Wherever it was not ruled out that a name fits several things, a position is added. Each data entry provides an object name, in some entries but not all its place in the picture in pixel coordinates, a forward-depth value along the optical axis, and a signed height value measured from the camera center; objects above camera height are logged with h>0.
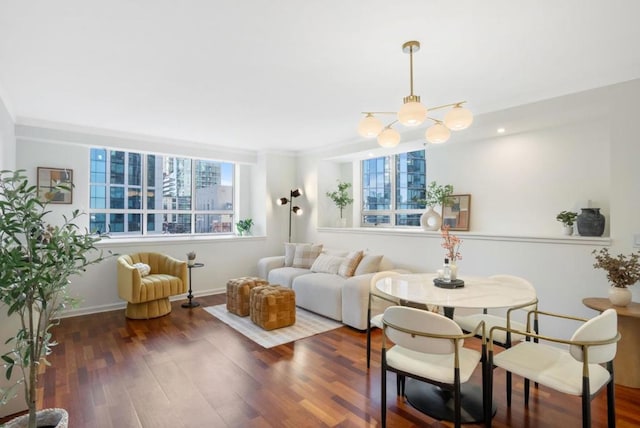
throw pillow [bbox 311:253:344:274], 4.74 -0.67
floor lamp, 6.16 +0.29
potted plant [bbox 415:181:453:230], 4.41 +0.21
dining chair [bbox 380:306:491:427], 1.81 -0.81
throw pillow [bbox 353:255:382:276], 4.30 -0.63
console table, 2.58 -1.01
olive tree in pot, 1.46 -0.23
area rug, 3.59 -1.29
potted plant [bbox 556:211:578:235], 3.32 -0.03
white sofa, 3.83 -0.92
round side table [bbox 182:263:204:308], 4.82 -1.26
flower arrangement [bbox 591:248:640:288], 2.62 -0.41
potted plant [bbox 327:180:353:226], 5.89 +0.33
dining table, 2.11 -0.53
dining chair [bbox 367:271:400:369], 2.78 -0.67
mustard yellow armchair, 4.08 -0.85
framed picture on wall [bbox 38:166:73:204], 4.45 +0.50
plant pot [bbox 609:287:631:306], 2.62 -0.62
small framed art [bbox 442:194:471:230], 4.29 +0.05
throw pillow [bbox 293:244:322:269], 5.29 -0.61
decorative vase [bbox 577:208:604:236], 3.10 -0.04
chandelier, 2.16 +0.65
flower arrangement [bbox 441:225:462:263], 2.76 -0.22
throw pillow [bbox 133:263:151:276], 4.38 -0.68
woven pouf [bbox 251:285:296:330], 3.83 -1.05
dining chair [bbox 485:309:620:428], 1.67 -0.83
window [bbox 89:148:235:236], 5.21 +0.38
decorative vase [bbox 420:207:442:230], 4.39 -0.04
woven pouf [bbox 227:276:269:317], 4.31 -1.01
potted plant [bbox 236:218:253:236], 6.20 -0.18
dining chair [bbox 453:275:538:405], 2.37 -0.83
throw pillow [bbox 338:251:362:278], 4.45 -0.64
